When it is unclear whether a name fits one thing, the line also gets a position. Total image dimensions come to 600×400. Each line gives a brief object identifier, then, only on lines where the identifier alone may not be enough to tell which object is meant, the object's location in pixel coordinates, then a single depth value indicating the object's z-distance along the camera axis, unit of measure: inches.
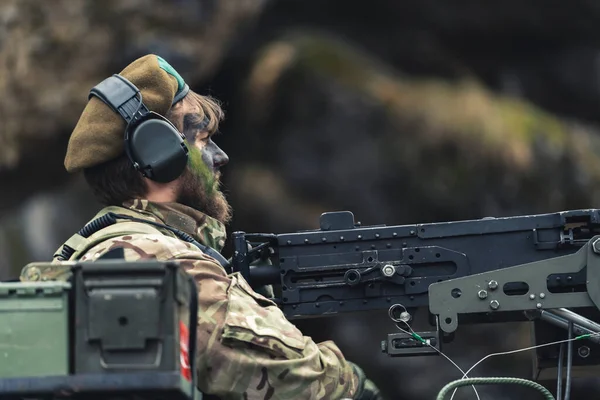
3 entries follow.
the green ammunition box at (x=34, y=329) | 235.8
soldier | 296.5
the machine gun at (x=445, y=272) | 336.2
